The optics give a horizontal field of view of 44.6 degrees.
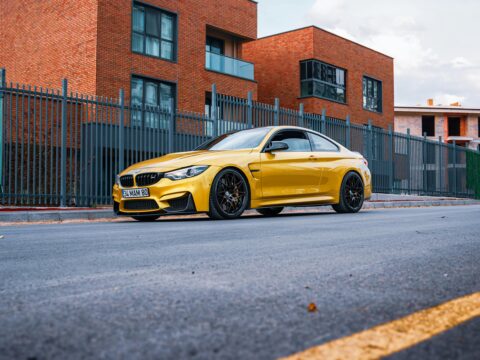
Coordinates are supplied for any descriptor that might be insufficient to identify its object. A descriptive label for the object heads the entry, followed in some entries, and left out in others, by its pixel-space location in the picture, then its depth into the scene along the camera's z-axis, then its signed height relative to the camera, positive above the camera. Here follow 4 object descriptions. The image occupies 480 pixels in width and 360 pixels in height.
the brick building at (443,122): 54.12 +6.69
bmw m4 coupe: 8.59 +0.24
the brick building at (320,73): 28.55 +6.17
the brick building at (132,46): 19.48 +5.32
